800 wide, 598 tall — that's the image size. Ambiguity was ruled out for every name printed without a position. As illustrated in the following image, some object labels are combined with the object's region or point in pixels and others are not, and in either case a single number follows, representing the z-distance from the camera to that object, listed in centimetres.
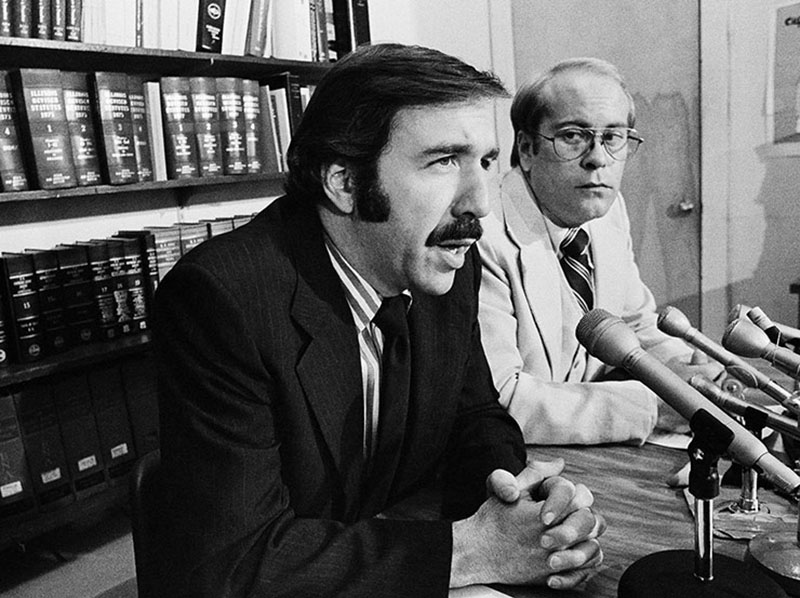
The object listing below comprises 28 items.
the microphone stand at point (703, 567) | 70
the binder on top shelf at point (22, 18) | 198
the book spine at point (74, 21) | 208
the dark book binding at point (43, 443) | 209
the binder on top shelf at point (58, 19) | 205
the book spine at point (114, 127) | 218
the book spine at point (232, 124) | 248
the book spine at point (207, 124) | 241
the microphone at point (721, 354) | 96
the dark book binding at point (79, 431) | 217
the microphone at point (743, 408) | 88
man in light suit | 155
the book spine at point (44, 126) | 202
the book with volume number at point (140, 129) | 227
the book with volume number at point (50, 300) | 211
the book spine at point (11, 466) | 204
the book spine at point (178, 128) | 235
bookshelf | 206
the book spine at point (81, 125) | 212
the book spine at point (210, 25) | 240
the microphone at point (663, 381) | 72
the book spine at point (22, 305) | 205
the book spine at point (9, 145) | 200
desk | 85
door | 332
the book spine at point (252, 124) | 255
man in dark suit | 89
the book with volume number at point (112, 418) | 225
